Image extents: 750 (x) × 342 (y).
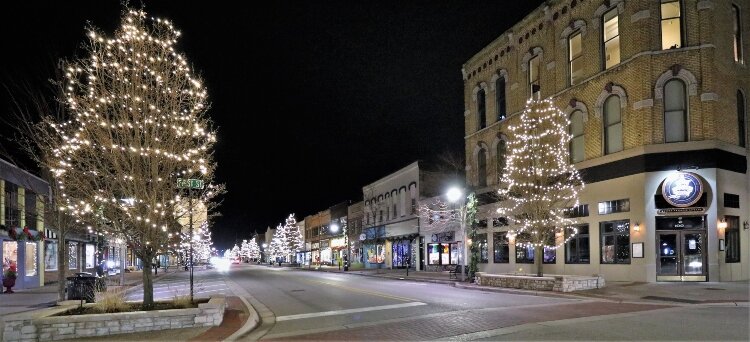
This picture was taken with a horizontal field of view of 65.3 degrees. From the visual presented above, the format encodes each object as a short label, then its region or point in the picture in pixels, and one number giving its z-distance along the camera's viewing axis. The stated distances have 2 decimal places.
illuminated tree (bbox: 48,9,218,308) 14.45
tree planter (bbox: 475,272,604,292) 21.94
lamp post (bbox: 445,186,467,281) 31.92
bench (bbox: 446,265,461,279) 34.31
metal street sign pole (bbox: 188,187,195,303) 15.63
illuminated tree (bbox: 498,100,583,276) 26.00
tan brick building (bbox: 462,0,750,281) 24.86
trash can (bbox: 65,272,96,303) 18.55
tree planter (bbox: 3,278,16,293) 27.42
